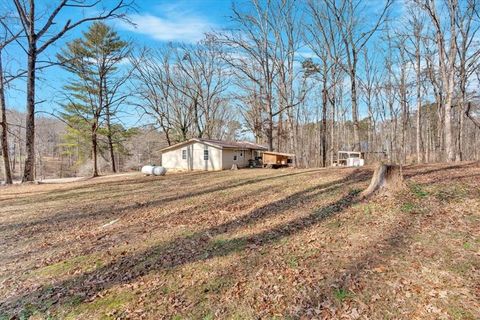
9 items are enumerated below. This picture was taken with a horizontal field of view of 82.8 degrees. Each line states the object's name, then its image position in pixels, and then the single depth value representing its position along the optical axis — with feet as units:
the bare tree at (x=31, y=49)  39.55
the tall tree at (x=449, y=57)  41.57
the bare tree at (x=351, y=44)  56.75
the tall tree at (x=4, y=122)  40.70
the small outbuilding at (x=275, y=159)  67.77
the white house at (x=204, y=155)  68.90
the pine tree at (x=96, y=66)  74.08
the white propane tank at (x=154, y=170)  55.67
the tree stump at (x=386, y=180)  20.04
